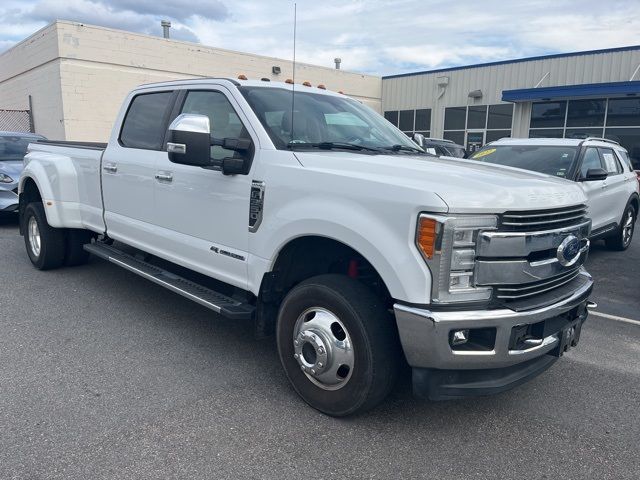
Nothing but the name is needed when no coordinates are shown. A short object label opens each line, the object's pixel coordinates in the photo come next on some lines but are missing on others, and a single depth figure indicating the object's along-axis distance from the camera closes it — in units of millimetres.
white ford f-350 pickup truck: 2736
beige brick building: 18172
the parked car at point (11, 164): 9188
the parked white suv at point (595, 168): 7348
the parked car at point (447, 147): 14652
